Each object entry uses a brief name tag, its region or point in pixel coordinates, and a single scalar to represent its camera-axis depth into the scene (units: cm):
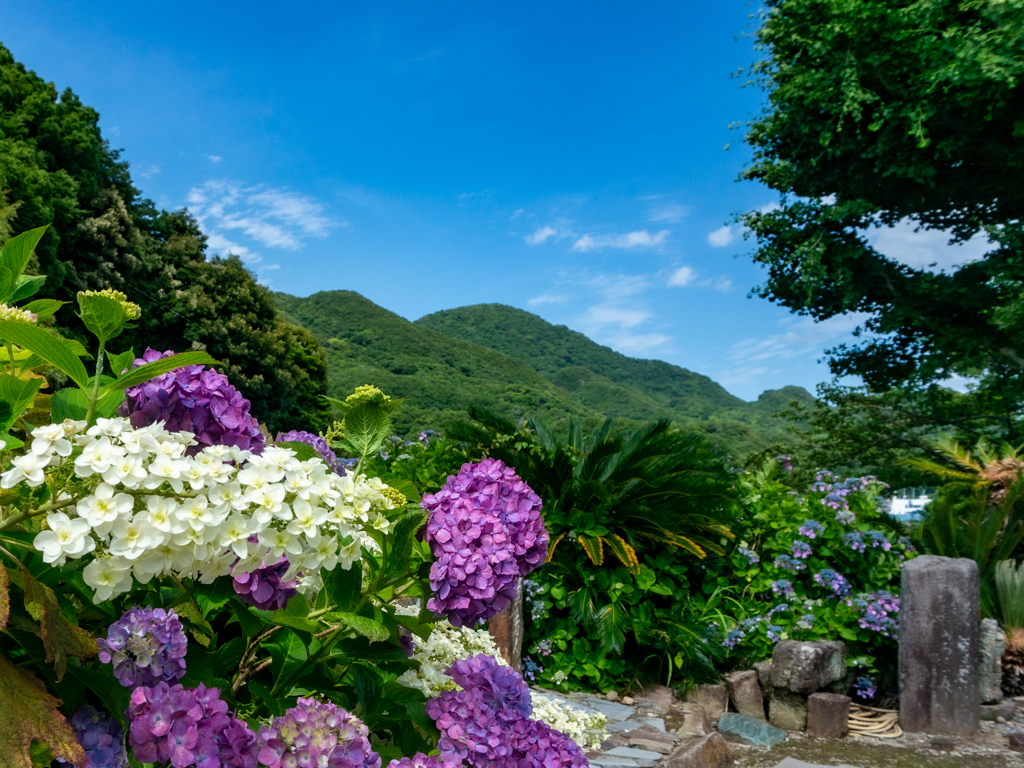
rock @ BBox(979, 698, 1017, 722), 444
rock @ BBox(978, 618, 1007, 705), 456
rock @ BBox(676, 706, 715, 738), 374
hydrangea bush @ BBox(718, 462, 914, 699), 443
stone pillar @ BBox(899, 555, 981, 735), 410
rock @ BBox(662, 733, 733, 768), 303
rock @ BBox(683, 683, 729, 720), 419
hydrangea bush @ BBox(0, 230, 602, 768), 87
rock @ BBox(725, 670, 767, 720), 421
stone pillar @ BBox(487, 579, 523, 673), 378
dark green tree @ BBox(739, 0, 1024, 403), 1155
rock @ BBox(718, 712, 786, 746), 390
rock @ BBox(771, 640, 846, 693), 416
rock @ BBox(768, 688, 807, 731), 415
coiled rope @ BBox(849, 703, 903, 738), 413
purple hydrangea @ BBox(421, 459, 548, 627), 109
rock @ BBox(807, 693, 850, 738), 405
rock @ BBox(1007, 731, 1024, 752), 395
